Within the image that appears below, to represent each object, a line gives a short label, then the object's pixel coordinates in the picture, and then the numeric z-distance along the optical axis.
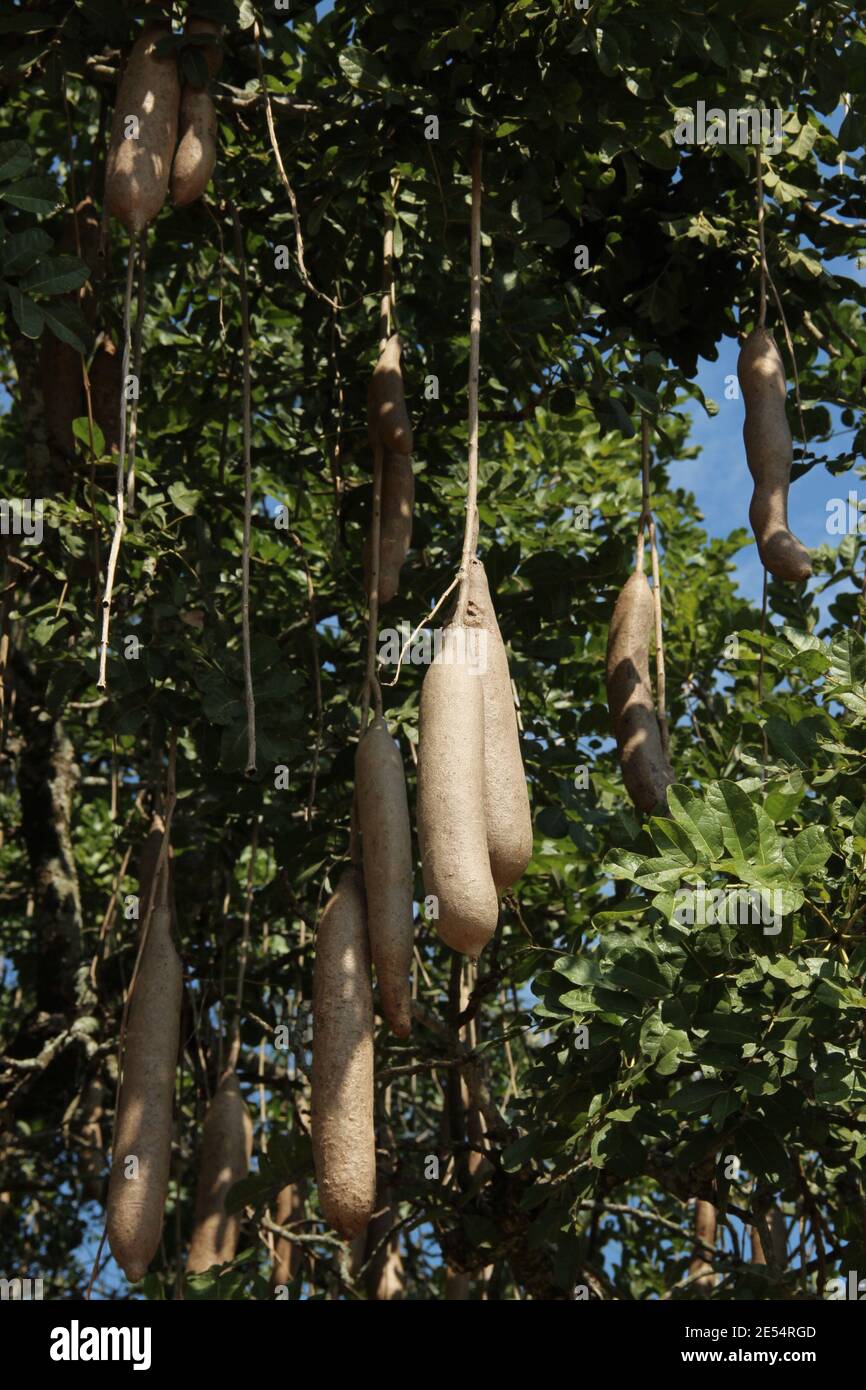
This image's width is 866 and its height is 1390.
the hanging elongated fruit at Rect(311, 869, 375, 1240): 4.16
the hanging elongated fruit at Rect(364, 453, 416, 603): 4.93
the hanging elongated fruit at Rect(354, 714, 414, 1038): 4.23
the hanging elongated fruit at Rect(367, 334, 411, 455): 4.99
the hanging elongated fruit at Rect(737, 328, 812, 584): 4.69
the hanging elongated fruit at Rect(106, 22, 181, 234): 4.59
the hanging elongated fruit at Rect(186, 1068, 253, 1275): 5.12
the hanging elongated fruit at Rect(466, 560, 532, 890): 4.06
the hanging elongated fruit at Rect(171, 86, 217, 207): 4.70
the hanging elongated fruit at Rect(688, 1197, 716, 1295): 6.79
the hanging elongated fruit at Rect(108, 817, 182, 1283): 4.47
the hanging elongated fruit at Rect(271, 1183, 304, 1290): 6.75
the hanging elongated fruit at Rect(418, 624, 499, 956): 3.94
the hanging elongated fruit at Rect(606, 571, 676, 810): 4.78
